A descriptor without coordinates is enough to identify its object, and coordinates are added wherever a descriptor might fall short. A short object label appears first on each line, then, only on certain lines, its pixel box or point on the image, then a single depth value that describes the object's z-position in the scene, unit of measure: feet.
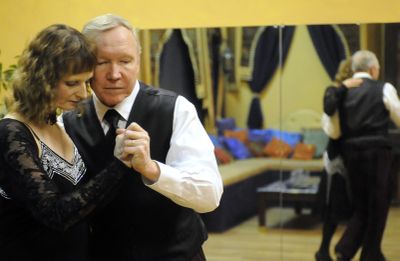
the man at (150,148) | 10.67
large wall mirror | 20.59
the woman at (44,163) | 9.11
